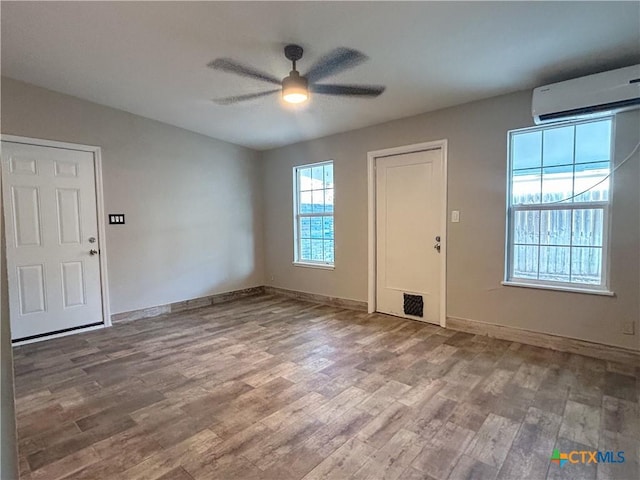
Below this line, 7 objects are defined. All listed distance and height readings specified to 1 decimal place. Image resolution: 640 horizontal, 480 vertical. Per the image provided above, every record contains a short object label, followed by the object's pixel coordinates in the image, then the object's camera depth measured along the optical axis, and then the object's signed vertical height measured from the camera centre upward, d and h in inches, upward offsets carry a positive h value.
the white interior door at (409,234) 154.7 -7.7
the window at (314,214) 196.9 +3.0
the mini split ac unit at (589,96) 102.0 +36.8
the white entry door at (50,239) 138.6 -6.9
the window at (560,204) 117.1 +3.9
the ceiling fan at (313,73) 99.0 +47.2
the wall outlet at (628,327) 111.7 -36.6
